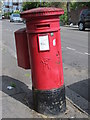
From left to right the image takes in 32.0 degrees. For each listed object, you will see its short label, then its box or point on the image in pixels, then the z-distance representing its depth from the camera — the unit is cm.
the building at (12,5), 6273
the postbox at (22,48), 273
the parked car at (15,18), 2811
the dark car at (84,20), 1275
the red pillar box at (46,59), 242
